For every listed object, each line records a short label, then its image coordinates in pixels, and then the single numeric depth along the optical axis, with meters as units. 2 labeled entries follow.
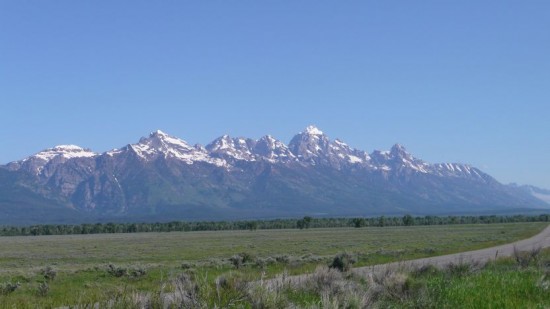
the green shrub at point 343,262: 26.78
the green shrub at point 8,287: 23.52
